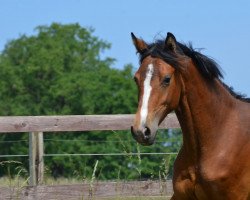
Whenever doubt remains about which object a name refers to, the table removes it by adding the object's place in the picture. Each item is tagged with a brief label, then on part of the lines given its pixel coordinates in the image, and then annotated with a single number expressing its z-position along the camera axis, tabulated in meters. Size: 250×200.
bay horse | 8.94
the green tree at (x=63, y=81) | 62.61
